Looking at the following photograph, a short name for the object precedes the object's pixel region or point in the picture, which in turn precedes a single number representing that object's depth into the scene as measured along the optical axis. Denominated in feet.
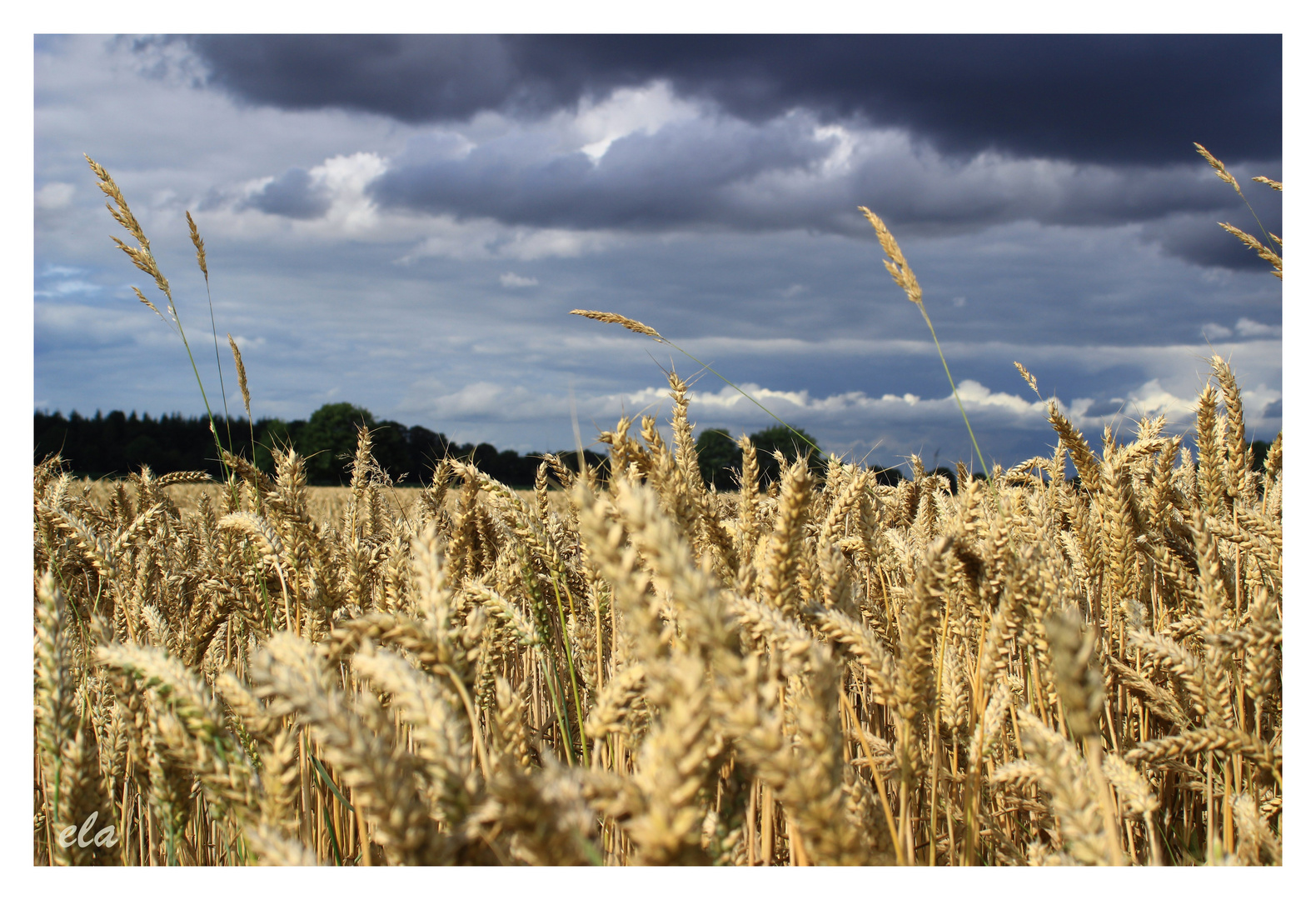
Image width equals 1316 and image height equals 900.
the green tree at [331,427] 184.14
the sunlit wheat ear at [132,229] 8.09
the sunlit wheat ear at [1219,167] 9.07
